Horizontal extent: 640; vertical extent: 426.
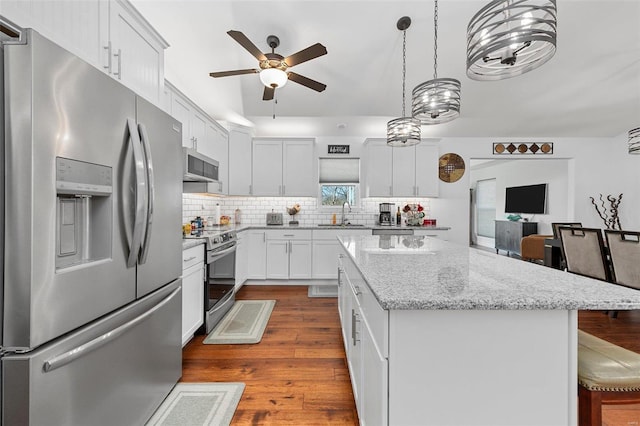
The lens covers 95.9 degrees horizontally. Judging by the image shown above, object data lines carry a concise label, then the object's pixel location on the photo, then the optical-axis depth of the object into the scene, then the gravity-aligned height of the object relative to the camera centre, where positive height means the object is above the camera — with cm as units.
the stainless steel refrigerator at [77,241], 96 -13
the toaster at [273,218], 511 -14
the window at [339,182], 532 +53
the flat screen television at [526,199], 707 +34
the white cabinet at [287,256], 459 -73
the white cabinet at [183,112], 290 +102
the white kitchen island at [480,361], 102 -53
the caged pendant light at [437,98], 193 +77
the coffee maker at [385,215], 511 -7
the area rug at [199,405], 171 -125
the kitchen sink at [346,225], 475 -25
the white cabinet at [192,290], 241 -72
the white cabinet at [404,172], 500 +68
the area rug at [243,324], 274 -122
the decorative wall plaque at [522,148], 543 +122
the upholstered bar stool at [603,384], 104 -62
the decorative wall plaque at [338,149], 531 +113
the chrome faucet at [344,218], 521 -14
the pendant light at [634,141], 350 +88
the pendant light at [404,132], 253 +71
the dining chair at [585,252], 295 -43
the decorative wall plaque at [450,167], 539 +83
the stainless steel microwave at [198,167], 258 +42
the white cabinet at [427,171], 502 +70
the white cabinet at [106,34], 125 +94
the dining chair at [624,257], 263 -42
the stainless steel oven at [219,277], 283 -72
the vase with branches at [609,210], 533 +5
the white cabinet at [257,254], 459 -70
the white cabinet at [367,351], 104 -65
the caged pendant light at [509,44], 118 +74
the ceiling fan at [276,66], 248 +138
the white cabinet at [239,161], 468 +81
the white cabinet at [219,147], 381 +90
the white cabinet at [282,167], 490 +73
